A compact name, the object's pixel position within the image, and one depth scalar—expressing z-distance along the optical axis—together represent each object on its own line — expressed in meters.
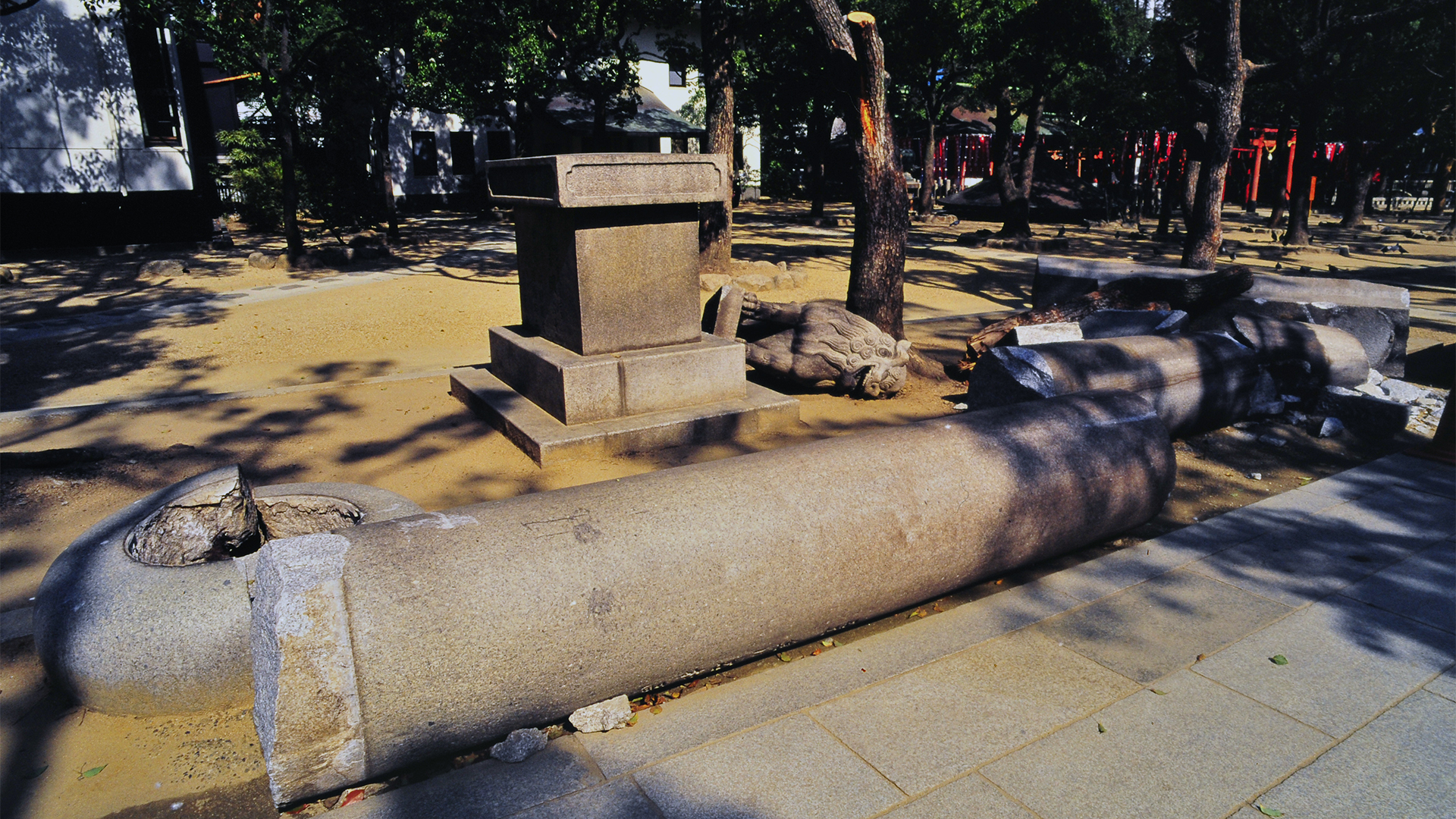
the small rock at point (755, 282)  12.00
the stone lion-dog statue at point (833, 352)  6.72
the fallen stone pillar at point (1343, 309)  7.61
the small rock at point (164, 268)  13.81
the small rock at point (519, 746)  2.64
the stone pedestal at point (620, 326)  5.35
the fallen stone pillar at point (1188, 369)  5.34
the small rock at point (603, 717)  2.79
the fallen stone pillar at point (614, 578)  2.37
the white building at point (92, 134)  15.12
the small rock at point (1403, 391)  6.89
